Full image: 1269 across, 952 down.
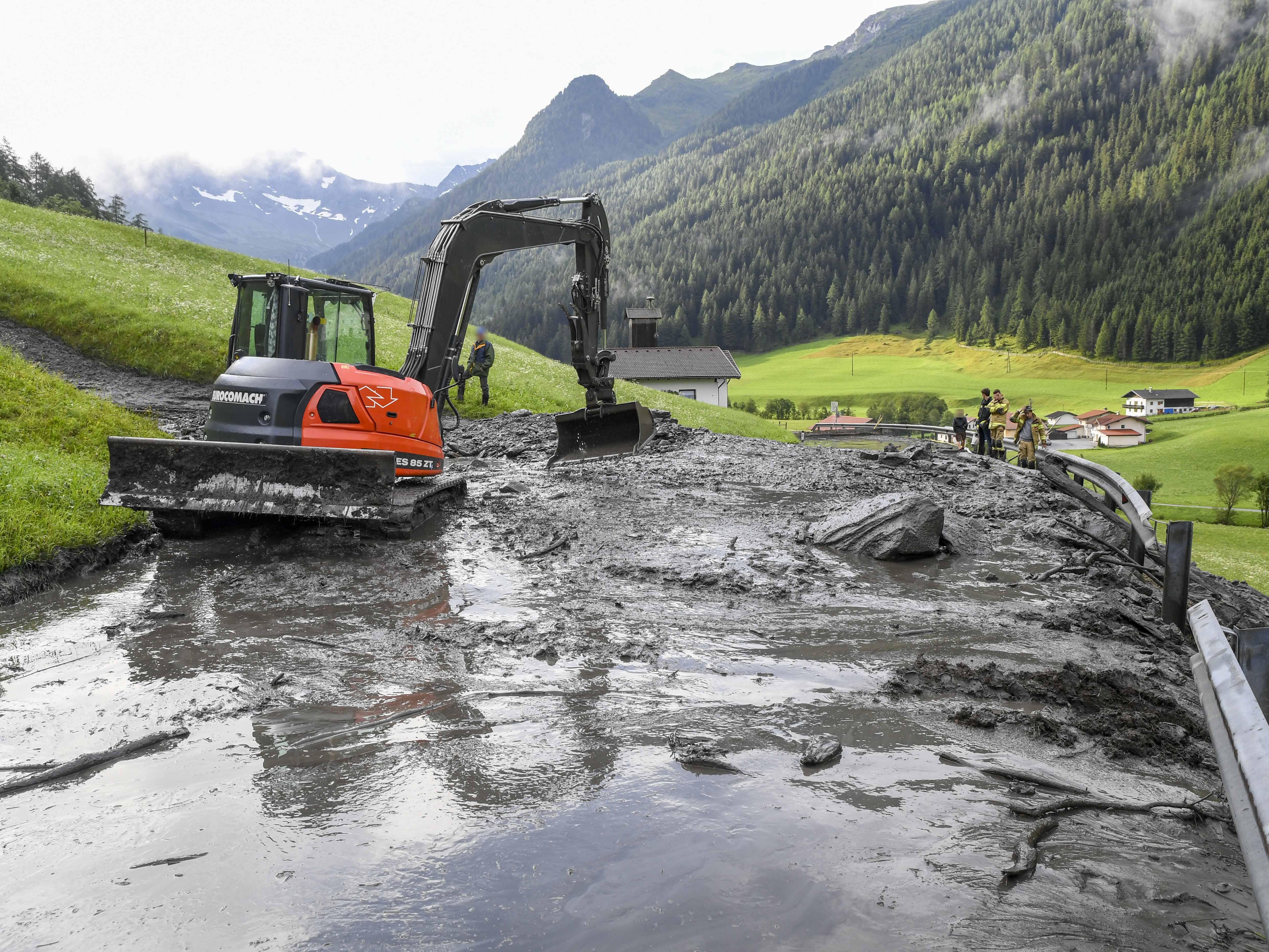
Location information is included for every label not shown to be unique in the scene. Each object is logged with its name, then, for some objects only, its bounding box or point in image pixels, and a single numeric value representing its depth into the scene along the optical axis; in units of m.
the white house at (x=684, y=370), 66.88
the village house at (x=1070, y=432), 112.62
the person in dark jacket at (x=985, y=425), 23.73
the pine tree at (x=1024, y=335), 170.88
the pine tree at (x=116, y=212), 89.24
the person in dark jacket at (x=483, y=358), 23.25
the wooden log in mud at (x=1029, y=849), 3.84
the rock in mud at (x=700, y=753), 4.95
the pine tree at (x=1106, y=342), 154.62
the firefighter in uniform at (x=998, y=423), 23.38
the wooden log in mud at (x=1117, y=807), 4.41
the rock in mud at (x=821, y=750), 4.95
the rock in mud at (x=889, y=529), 10.39
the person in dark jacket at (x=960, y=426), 28.08
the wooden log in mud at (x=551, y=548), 10.36
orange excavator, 9.38
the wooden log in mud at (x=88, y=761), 4.56
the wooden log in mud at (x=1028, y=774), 4.72
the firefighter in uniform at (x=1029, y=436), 20.42
